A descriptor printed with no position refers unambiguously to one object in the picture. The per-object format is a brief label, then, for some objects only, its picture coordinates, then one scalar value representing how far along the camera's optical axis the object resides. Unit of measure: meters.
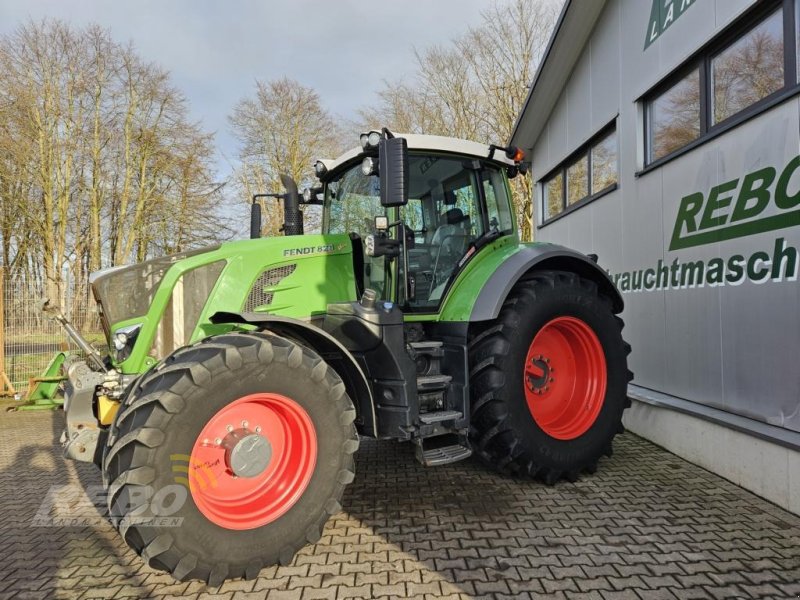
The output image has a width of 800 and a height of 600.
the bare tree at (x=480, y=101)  17.73
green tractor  2.39
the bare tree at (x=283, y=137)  19.28
